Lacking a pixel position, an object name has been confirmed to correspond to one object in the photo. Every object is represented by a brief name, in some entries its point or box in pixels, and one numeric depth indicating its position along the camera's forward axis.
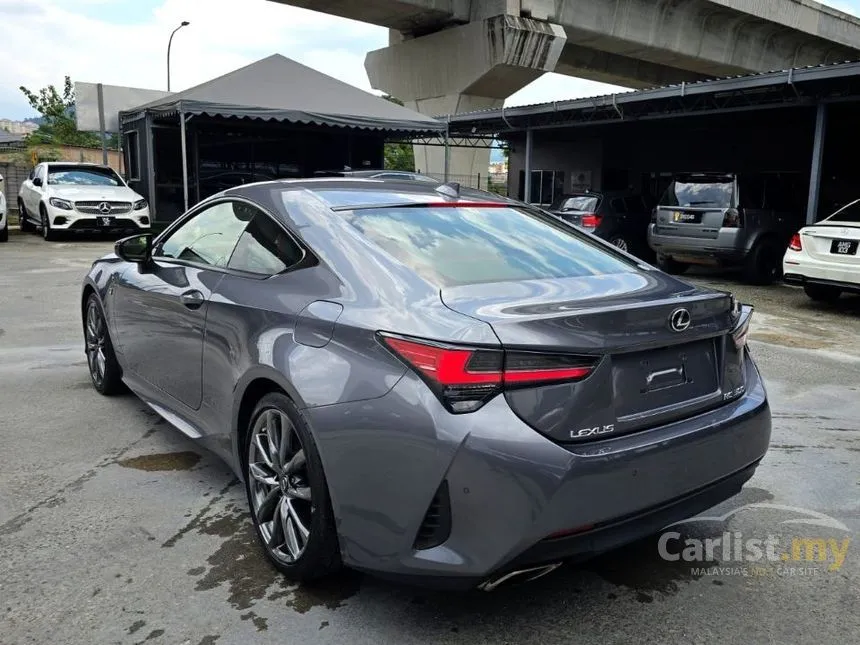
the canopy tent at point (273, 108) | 14.85
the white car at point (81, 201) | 16.11
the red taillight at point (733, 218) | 12.10
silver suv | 12.19
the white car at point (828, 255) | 8.98
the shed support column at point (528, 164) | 20.20
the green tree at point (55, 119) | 47.28
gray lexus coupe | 2.28
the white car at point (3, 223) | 15.58
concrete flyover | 22.14
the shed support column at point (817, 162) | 12.94
